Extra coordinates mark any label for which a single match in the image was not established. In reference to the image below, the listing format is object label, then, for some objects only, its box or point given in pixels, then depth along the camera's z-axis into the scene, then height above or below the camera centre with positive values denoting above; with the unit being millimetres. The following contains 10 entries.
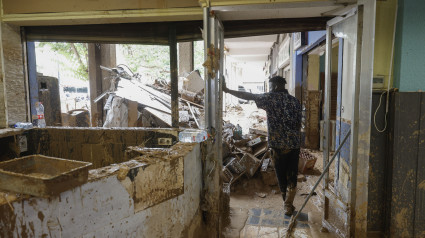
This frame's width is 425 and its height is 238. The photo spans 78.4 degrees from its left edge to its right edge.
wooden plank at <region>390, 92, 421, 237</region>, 2705 -684
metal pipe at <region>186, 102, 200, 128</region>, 6362 -395
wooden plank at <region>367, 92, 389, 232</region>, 2857 -825
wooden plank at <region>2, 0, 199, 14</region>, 3074 +1156
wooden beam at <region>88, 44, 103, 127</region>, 7660 +709
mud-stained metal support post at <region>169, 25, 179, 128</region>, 3461 +302
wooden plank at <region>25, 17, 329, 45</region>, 3291 +926
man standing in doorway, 3596 -375
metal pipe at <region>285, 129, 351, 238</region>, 2851 -878
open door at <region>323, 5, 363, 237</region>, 2668 -256
